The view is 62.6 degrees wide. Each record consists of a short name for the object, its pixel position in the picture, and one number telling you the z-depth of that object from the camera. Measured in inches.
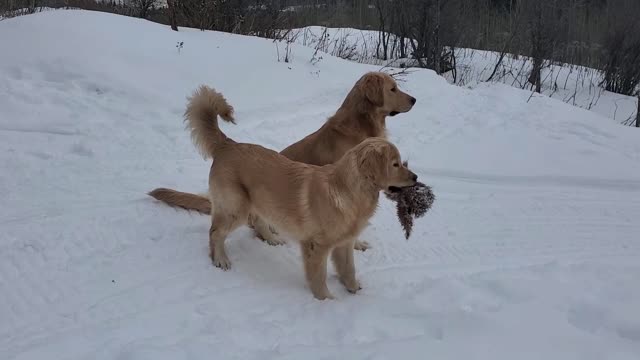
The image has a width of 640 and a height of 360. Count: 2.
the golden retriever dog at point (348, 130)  192.4
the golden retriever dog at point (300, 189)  149.2
